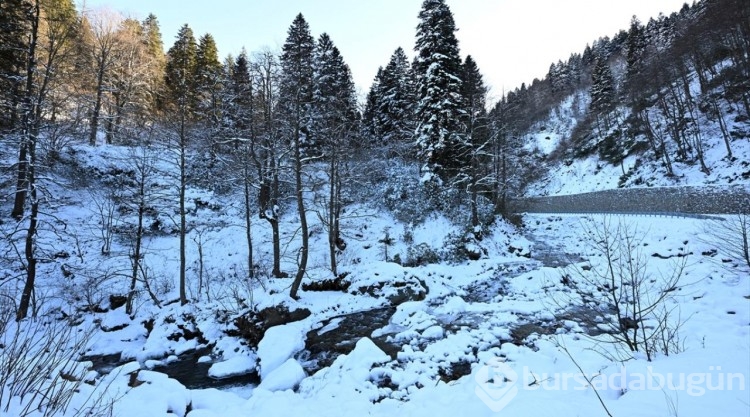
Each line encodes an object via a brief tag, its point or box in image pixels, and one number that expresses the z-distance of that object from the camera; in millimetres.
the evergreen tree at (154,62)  28672
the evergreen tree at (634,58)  37562
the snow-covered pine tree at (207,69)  23594
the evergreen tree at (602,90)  42781
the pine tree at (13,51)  11469
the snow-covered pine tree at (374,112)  31922
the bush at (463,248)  17562
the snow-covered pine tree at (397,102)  28922
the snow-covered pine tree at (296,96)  13008
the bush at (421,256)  17719
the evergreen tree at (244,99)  15105
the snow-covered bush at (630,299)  5448
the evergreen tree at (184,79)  13477
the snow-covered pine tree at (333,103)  15516
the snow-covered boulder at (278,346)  8336
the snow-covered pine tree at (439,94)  19844
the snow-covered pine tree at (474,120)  19734
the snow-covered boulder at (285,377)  6957
